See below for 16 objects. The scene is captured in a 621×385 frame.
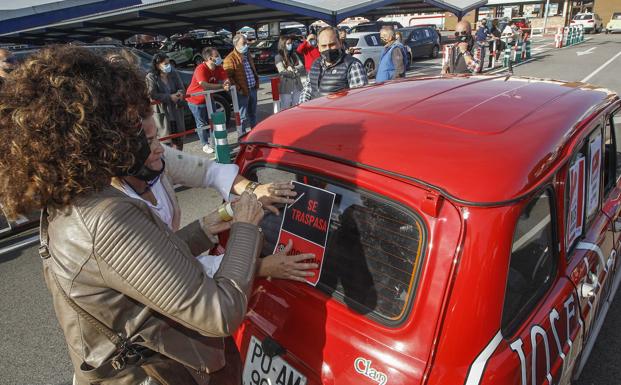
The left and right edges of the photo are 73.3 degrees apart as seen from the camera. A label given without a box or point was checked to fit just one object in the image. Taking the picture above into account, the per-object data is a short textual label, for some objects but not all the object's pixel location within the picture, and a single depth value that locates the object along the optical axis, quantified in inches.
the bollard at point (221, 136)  223.8
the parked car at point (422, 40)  770.8
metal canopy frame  520.4
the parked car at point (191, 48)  719.1
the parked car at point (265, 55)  733.9
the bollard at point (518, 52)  687.1
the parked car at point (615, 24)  1269.7
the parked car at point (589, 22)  1338.6
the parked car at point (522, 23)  978.4
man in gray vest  210.8
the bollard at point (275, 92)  332.5
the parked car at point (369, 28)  758.2
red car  47.9
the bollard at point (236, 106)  293.1
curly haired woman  40.9
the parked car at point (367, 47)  625.3
